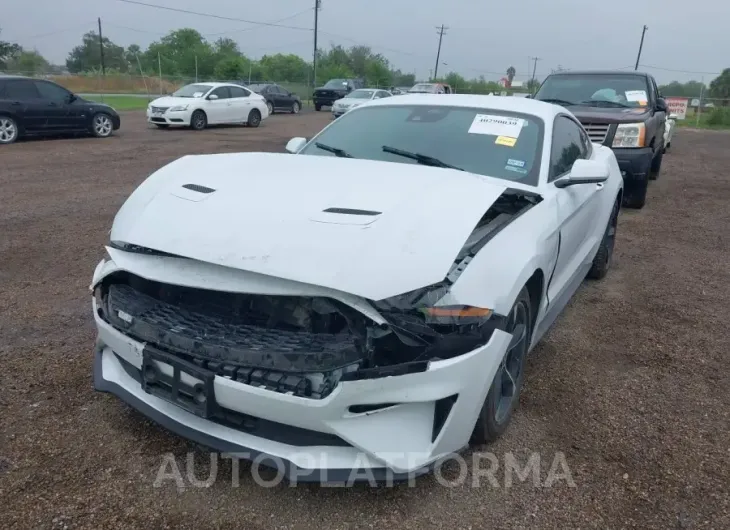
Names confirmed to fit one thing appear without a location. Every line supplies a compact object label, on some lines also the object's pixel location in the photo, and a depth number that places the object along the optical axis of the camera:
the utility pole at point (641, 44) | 62.76
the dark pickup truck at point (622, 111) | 7.56
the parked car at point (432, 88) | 29.73
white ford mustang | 2.21
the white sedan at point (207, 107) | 17.70
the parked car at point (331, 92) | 30.64
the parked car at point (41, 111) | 12.95
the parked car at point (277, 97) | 27.70
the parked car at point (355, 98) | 23.95
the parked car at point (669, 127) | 13.59
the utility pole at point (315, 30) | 42.30
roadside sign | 31.20
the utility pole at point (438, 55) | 71.43
